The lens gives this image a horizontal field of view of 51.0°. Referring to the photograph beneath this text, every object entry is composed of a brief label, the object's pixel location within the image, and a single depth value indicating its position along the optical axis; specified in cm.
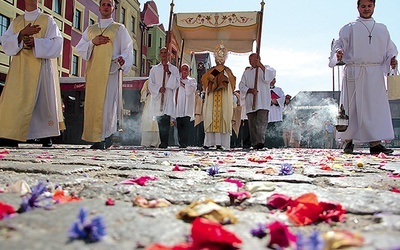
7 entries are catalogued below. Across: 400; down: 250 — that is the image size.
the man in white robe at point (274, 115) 1338
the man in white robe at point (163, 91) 952
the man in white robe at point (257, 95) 929
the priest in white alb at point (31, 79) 647
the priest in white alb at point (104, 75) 714
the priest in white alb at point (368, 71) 668
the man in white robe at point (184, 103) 1084
